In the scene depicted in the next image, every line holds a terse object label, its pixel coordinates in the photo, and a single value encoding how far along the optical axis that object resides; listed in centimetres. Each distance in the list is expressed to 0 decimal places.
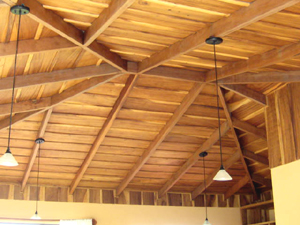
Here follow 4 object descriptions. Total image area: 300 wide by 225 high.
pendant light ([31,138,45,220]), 680
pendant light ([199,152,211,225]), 774
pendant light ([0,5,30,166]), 384
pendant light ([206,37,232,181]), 460
